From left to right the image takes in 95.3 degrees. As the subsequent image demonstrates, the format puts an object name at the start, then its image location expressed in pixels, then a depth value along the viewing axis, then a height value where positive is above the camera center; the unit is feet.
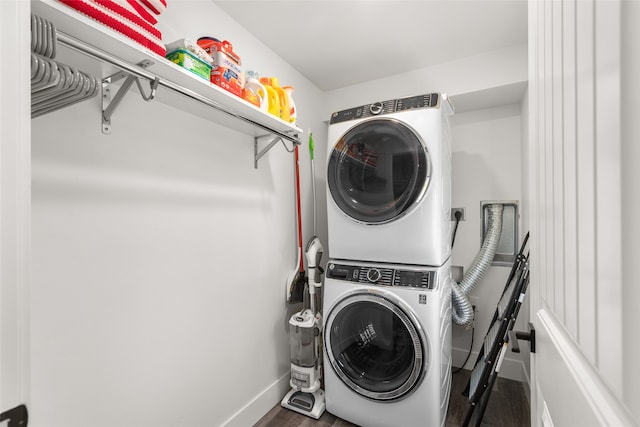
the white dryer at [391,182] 5.57 +0.66
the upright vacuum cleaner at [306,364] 6.55 -3.42
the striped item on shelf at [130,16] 2.74 +1.99
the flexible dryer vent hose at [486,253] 7.75 -1.07
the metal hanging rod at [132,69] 2.71 +1.63
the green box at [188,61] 3.70 +1.99
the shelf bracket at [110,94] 3.48 +1.56
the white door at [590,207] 0.93 +0.03
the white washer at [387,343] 5.30 -2.56
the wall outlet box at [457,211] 8.38 +0.01
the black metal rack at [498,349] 5.14 -2.45
